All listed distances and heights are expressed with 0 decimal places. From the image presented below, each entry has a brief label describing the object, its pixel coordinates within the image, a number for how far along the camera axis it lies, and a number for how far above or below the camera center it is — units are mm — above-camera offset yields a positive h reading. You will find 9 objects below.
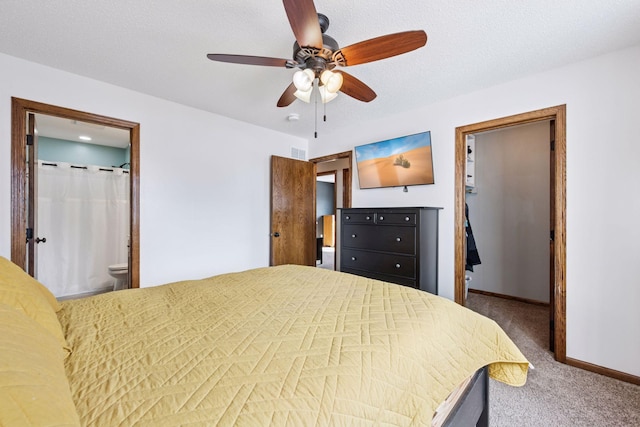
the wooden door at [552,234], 2316 -181
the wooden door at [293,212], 3842 +28
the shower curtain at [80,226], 3781 -183
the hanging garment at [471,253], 3508 -522
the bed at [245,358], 593 -443
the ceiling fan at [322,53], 1385 +953
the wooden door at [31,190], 2293 +210
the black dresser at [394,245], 2686 -345
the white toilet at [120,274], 3744 -853
